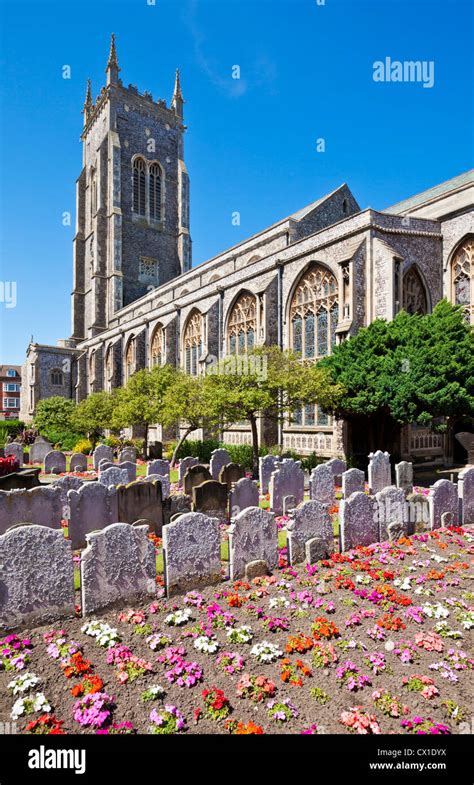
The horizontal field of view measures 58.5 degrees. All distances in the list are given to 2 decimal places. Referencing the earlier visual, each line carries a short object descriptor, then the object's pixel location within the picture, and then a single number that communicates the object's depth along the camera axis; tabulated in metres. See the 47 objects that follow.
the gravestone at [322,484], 10.14
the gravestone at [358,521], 6.95
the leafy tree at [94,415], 24.64
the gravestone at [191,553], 5.40
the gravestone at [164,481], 9.78
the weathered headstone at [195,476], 11.05
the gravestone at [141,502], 7.63
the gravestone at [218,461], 14.02
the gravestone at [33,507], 7.38
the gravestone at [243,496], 8.77
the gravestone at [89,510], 7.35
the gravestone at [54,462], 16.22
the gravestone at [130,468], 11.40
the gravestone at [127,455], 17.22
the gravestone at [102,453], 16.70
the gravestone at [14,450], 18.50
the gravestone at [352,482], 9.47
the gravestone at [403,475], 10.58
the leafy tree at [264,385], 14.42
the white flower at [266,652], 4.06
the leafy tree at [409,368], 12.55
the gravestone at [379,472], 11.55
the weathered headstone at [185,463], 13.61
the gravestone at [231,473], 11.83
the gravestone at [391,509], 7.50
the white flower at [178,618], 4.69
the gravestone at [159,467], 11.99
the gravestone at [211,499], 8.29
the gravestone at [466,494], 8.48
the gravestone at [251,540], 5.86
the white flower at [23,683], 3.58
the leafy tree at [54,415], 28.31
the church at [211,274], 17.22
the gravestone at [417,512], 7.86
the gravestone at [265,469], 12.55
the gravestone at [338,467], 12.14
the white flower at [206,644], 4.17
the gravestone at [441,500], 8.02
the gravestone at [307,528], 6.43
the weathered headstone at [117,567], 4.86
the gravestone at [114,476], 10.78
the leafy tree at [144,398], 19.83
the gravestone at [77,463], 16.31
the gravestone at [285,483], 9.88
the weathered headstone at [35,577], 4.53
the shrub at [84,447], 22.83
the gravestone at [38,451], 19.83
